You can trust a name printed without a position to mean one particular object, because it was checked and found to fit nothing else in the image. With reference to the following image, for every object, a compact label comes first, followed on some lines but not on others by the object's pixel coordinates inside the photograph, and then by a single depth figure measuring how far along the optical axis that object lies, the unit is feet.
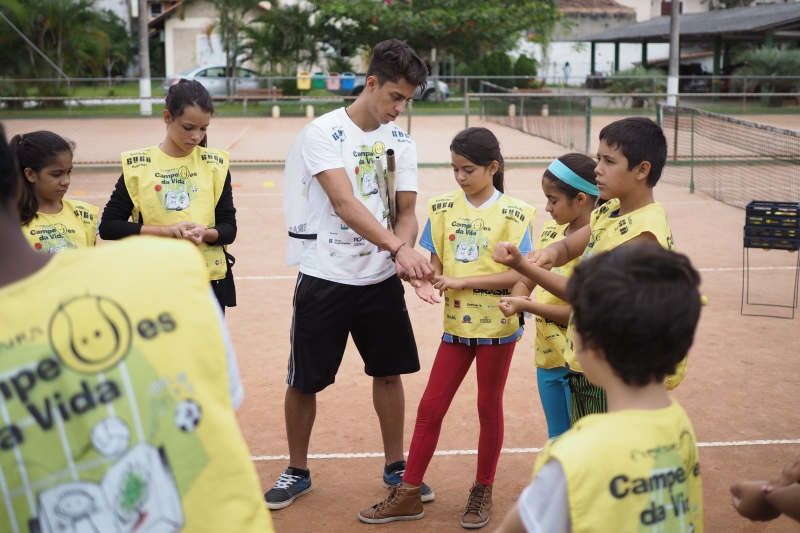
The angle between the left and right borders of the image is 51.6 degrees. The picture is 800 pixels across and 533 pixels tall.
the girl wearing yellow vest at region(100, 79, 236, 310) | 14.39
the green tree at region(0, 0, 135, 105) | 103.55
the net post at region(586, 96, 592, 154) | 62.59
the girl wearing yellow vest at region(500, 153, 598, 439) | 13.29
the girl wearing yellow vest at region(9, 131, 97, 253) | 13.41
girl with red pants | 13.75
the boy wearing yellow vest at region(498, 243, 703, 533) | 6.16
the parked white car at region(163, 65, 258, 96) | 103.93
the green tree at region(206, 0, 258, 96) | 117.39
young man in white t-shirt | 13.79
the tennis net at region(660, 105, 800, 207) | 50.55
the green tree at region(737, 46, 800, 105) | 102.17
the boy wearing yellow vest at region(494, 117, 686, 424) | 10.77
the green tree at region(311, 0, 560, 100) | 114.42
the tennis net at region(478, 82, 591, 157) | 71.41
